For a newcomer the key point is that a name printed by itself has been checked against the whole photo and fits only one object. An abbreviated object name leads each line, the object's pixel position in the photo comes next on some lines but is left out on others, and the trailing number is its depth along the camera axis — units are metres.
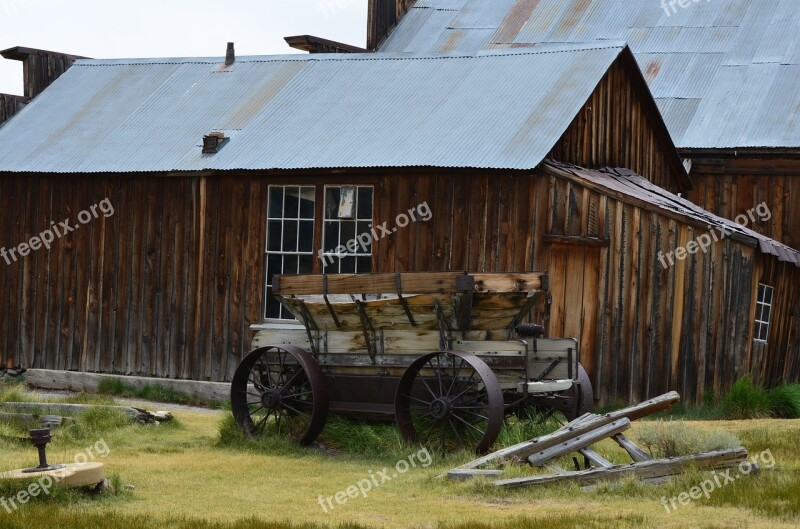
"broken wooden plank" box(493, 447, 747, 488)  10.45
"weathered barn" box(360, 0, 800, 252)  21.92
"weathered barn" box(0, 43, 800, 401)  17.03
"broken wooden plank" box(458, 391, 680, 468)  11.00
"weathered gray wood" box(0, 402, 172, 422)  14.68
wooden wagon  12.45
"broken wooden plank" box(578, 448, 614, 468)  10.73
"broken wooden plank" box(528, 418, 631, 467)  10.97
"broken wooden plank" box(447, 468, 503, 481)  10.74
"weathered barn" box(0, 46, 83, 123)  23.27
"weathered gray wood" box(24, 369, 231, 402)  18.69
